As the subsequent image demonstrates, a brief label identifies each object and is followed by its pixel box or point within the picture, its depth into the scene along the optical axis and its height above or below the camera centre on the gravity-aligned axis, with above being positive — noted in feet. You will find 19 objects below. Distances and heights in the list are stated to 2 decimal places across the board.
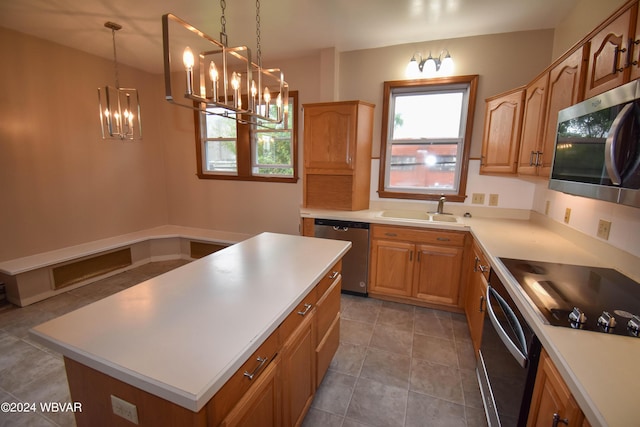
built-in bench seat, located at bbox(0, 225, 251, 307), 9.63 -3.80
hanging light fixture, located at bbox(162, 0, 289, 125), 3.67 +1.68
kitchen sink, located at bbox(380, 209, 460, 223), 10.09 -1.63
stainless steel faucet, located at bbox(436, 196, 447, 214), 10.32 -1.19
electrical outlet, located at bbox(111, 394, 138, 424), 2.76 -2.37
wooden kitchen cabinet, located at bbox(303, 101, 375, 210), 10.11 +0.55
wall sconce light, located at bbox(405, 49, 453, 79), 9.85 +3.65
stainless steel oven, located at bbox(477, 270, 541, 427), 3.66 -2.76
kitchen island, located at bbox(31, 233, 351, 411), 2.56 -1.81
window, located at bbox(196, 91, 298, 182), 12.84 +0.82
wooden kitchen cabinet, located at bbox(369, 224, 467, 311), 9.07 -3.07
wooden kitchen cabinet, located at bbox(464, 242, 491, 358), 6.46 -3.08
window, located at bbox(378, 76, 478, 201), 10.24 +1.25
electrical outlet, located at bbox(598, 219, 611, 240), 5.74 -1.07
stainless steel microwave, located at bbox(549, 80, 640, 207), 3.18 +0.36
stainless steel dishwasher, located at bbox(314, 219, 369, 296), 9.95 -2.71
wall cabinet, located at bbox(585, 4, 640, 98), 3.91 +1.81
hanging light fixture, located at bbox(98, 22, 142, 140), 9.33 +2.22
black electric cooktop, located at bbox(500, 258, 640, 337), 3.42 -1.73
